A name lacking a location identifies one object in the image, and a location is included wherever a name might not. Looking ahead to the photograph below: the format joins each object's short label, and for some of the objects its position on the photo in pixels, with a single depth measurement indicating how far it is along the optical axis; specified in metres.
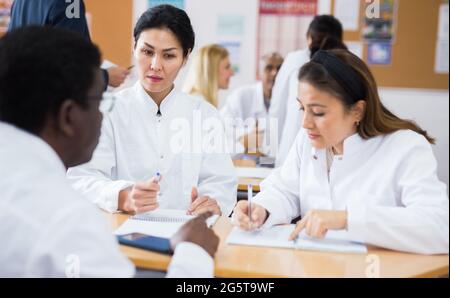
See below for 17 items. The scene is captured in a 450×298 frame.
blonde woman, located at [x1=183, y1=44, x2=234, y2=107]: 3.12
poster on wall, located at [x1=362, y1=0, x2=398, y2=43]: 2.70
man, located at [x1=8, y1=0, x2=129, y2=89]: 1.75
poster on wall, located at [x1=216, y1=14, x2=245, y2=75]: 3.79
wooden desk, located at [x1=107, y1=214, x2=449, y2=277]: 1.13
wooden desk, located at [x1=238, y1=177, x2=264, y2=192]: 2.06
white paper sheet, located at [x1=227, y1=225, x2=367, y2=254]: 1.25
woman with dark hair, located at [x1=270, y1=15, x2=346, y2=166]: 2.45
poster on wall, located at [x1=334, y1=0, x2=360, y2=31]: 3.51
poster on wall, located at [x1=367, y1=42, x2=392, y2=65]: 3.32
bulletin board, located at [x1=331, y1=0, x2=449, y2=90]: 3.13
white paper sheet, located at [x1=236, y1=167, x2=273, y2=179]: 2.25
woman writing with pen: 1.27
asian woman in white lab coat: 1.71
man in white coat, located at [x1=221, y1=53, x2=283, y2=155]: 3.03
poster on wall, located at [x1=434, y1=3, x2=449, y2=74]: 3.28
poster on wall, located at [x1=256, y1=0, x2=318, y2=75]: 3.74
